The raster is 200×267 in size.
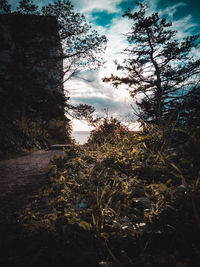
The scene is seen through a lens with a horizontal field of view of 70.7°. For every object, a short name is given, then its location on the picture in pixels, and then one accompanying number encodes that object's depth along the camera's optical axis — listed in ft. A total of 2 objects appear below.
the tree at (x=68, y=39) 31.24
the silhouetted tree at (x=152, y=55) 32.37
